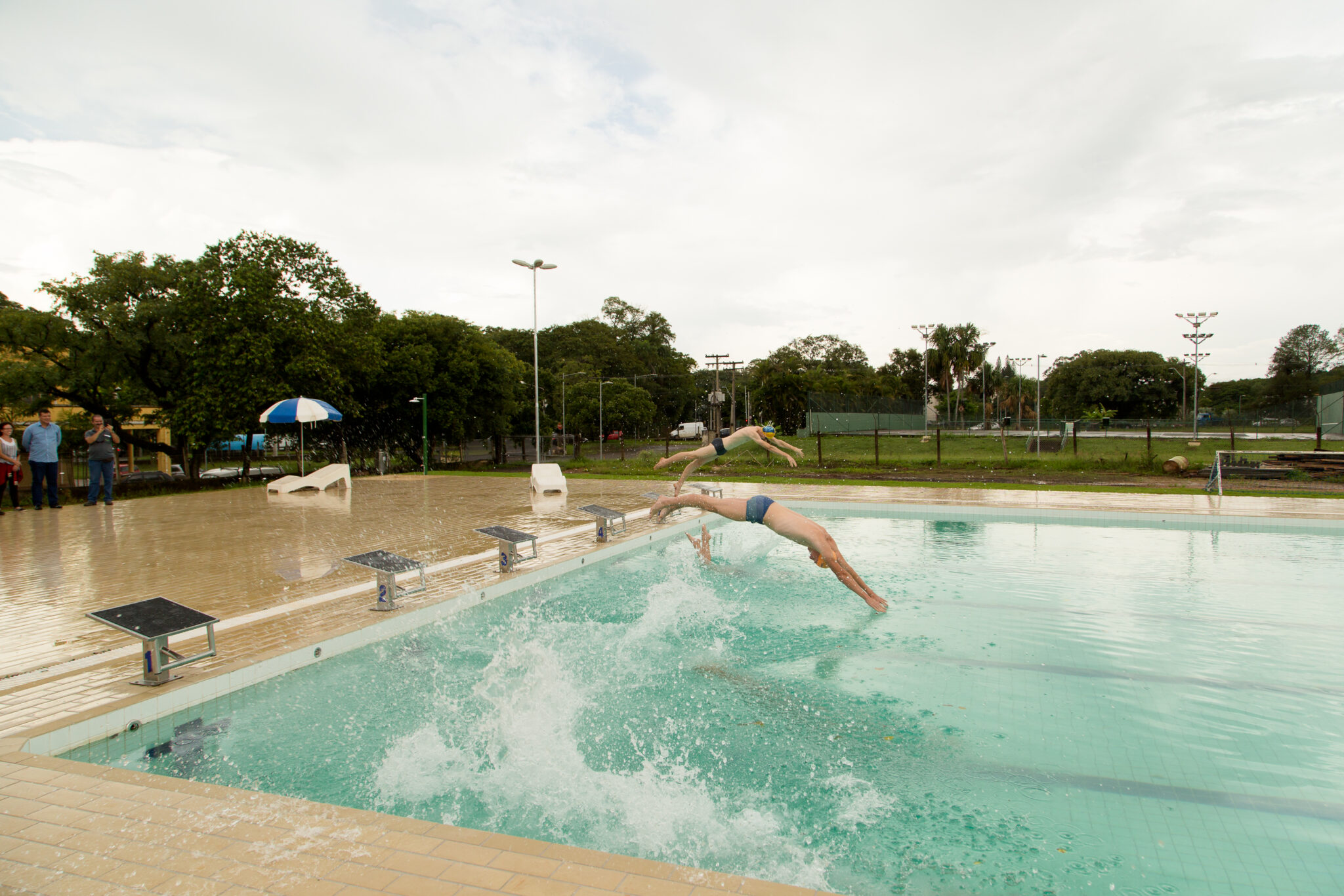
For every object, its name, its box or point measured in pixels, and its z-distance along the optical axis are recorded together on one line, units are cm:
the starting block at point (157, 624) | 402
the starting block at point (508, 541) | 744
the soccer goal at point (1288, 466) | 1662
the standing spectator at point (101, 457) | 1303
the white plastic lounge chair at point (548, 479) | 1527
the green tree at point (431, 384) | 2661
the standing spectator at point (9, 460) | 1153
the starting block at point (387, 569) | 589
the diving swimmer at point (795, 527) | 625
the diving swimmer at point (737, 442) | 780
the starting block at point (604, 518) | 939
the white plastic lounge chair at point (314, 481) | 1673
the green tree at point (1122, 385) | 6322
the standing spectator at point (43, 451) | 1215
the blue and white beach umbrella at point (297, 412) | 1683
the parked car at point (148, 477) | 2139
